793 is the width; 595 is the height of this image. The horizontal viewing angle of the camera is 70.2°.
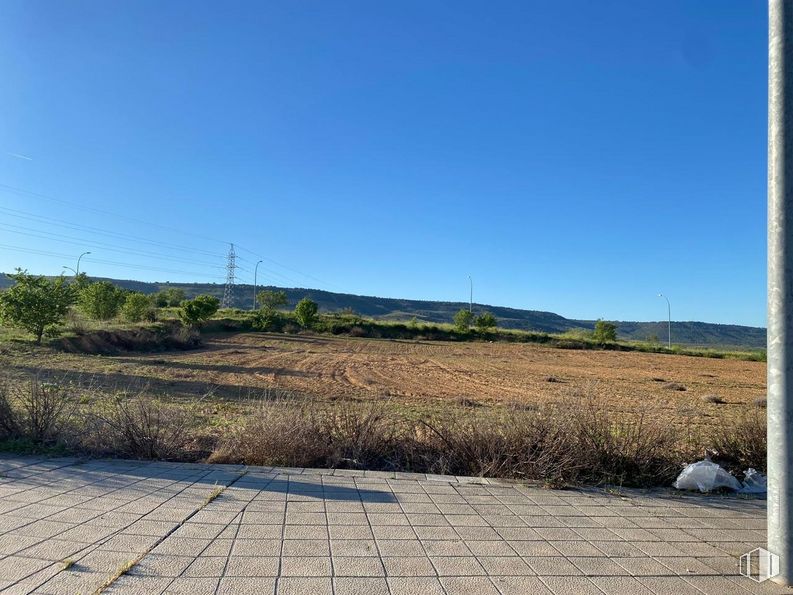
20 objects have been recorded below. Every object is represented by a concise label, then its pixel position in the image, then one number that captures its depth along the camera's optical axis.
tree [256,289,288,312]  102.38
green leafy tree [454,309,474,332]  86.12
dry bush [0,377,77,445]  6.64
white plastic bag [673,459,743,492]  5.87
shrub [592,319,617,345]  80.12
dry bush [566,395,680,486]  6.16
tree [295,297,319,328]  81.54
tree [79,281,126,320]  47.72
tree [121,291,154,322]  49.03
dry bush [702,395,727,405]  19.52
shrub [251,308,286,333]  73.25
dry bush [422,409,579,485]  6.05
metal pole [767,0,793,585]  3.57
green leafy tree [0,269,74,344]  28.61
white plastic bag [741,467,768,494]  5.96
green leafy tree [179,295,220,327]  57.47
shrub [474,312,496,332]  86.81
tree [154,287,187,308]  91.88
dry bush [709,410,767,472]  6.71
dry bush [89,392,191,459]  6.38
